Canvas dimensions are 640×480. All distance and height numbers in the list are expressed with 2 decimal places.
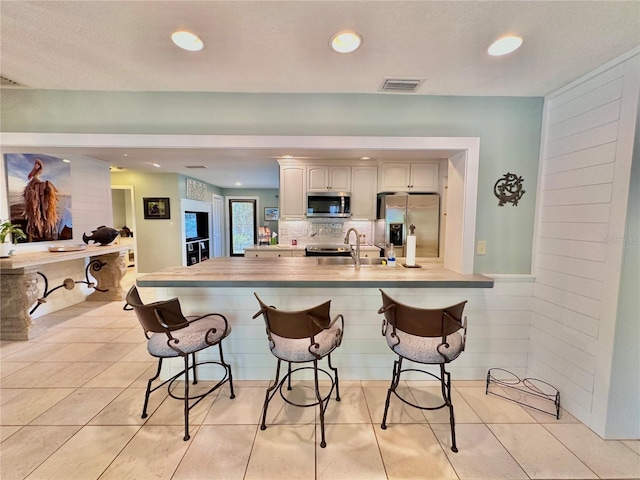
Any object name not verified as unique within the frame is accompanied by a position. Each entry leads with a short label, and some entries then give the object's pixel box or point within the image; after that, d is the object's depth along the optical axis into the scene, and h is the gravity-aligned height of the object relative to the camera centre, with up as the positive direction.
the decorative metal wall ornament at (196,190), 6.49 +0.80
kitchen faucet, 2.48 -0.38
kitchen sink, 3.82 -0.57
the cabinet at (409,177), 4.23 +0.75
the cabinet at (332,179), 4.46 +0.74
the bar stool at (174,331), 1.59 -0.77
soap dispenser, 2.72 -0.37
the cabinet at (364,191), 4.46 +0.54
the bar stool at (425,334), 1.51 -0.68
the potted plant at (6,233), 2.92 -0.17
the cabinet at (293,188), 4.49 +0.58
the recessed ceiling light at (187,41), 1.49 +1.06
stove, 4.34 -0.49
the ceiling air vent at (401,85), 1.97 +1.07
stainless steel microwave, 4.42 +0.29
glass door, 8.77 -0.10
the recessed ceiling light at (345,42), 1.49 +1.06
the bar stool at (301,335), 1.52 -0.74
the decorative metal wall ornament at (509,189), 2.27 +0.30
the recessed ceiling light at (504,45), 1.51 +1.07
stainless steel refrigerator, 4.07 +0.05
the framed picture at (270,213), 8.52 +0.27
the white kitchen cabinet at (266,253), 4.52 -0.55
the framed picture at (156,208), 5.97 +0.27
